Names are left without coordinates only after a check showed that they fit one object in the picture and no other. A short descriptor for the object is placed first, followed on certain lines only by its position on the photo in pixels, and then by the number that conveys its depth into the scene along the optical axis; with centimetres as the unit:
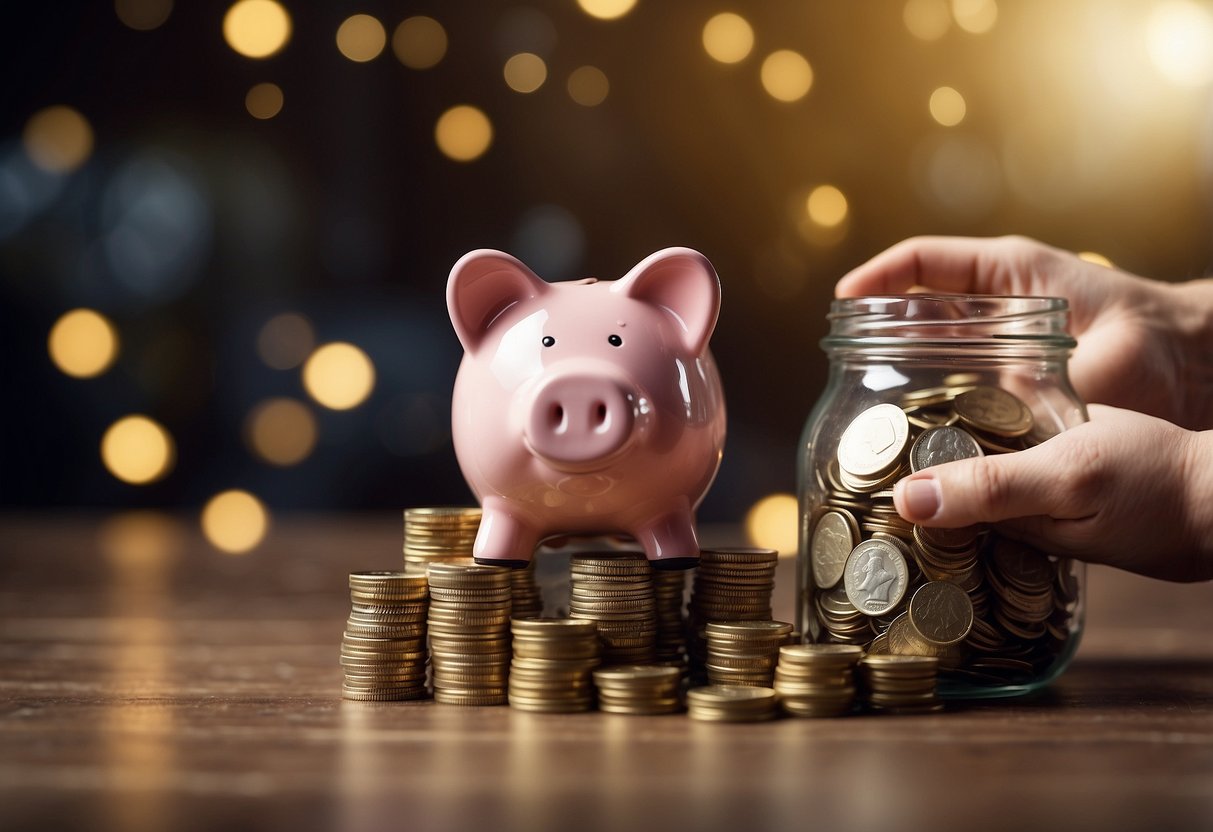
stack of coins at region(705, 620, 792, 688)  54
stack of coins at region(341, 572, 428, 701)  55
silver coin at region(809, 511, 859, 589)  55
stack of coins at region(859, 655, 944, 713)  53
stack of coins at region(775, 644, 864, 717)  52
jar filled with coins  54
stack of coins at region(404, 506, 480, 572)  58
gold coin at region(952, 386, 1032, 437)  55
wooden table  44
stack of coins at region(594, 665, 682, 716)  52
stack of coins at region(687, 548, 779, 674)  56
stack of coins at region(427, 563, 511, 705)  54
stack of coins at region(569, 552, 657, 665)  54
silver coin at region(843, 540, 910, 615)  54
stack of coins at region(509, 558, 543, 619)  56
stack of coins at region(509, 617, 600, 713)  53
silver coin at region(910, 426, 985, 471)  55
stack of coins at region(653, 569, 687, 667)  56
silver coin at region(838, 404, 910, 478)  55
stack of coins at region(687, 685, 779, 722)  52
